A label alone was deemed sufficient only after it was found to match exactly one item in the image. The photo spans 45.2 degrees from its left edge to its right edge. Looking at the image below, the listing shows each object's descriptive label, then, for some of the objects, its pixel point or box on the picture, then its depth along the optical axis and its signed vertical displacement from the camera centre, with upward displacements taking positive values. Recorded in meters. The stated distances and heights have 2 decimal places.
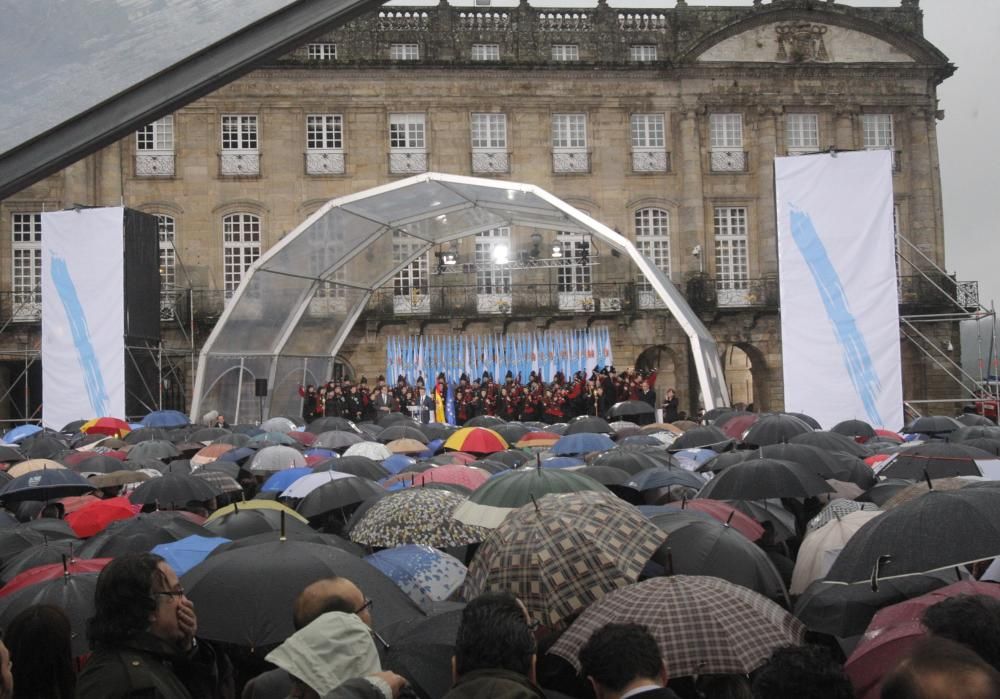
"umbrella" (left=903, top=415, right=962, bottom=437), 15.12 -0.77
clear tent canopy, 25.66 +2.38
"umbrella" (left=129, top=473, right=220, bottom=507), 9.25 -0.85
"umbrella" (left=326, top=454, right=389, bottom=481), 10.54 -0.79
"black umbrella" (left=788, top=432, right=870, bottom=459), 11.46 -0.71
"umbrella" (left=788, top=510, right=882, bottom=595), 6.37 -0.97
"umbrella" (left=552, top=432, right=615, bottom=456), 12.74 -0.76
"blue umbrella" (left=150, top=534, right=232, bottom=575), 6.28 -0.90
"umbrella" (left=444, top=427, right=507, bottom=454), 13.77 -0.77
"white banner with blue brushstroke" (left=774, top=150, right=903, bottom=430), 21.86 +1.35
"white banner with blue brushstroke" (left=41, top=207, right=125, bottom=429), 26.05 +1.49
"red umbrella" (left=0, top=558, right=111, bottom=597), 5.72 -0.91
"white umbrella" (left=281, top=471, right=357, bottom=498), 9.72 -0.86
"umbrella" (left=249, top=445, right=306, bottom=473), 12.02 -0.80
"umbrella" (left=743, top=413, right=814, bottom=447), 12.77 -0.66
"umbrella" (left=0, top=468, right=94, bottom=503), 10.02 -0.85
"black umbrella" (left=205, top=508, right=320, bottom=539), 7.21 -0.87
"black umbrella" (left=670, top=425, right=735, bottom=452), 13.20 -0.77
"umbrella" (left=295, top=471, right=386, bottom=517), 8.65 -0.85
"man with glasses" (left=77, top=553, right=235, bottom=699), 3.62 -0.80
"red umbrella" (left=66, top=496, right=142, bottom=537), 8.51 -0.95
